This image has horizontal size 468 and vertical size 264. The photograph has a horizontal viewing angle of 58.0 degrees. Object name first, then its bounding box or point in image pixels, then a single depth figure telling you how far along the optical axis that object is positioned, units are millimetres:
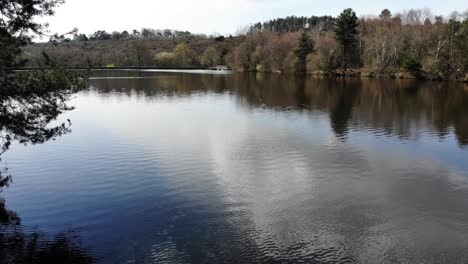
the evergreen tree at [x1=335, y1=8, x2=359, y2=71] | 93438
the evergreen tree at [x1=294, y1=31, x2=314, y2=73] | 103969
